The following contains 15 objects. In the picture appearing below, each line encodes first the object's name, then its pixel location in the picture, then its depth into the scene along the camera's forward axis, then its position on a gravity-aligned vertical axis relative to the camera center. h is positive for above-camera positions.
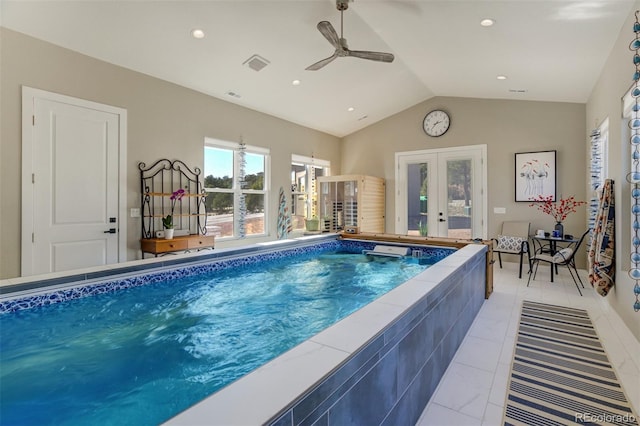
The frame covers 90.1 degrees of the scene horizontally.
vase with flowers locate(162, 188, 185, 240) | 3.94 -0.08
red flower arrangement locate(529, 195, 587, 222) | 5.08 +0.14
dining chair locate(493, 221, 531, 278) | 5.10 -0.41
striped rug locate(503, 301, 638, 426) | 1.75 -1.08
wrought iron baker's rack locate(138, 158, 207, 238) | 3.99 +0.23
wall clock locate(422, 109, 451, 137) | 6.21 +1.80
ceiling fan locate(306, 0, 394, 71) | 2.89 +1.60
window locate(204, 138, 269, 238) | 4.91 +0.42
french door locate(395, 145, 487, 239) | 6.00 +0.43
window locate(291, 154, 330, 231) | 6.36 +0.53
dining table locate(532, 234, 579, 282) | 4.68 -0.48
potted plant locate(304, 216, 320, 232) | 6.28 -0.21
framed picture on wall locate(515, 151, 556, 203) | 5.27 +0.66
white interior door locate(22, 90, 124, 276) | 3.13 +0.29
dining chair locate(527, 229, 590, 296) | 4.16 -0.59
